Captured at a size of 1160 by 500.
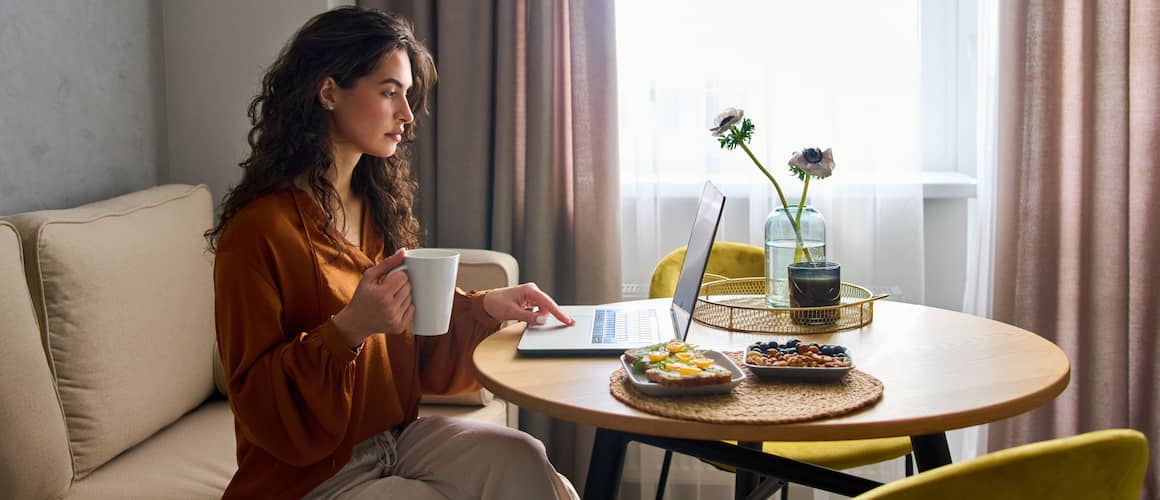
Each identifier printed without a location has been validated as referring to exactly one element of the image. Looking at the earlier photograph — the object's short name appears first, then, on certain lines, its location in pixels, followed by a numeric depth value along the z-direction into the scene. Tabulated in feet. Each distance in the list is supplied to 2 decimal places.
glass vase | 6.06
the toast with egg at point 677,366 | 4.31
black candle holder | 5.75
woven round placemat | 4.05
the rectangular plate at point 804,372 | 4.48
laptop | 5.18
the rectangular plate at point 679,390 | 4.31
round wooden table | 4.02
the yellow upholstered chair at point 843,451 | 6.50
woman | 4.59
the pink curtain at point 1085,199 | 8.36
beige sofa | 5.52
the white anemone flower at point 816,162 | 5.83
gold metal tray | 5.73
